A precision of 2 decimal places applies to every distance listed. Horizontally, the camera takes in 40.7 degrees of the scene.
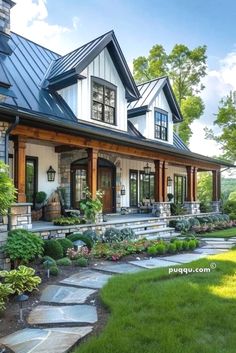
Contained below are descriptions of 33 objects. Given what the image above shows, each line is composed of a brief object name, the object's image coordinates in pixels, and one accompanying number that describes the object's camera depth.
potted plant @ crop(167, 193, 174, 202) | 16.81
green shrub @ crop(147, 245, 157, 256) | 7.73
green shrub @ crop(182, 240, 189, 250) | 8.44
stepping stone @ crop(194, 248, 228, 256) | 7.93
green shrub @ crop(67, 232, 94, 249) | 7.76
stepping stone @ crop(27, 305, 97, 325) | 3.73
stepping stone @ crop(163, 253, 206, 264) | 7.07
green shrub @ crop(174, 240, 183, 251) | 8.23
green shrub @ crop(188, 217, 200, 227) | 12.90
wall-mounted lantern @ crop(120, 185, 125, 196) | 13.99
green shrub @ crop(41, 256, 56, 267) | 6.18
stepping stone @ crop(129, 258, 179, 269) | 6.59
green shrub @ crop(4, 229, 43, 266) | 6.15
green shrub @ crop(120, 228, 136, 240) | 9.06
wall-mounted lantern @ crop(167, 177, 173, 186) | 17.47
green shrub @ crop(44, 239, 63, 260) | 6.93
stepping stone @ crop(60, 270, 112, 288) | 5.20
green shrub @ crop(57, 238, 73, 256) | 7.26
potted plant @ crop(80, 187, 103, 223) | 9.07
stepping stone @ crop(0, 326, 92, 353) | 3.05
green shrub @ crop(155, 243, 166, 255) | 7.81
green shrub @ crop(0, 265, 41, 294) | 4.59
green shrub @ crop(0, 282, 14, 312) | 4.05
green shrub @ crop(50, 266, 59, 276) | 5.73
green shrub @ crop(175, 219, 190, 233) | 12.06
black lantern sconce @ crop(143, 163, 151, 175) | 14.33
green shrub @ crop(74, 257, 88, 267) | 6.47
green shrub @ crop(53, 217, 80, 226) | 8.51
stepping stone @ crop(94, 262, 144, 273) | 6.17
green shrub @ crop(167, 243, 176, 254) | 8.00
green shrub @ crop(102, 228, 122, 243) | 8.77
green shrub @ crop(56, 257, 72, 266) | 6.43
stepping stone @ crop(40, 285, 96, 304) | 4.45
